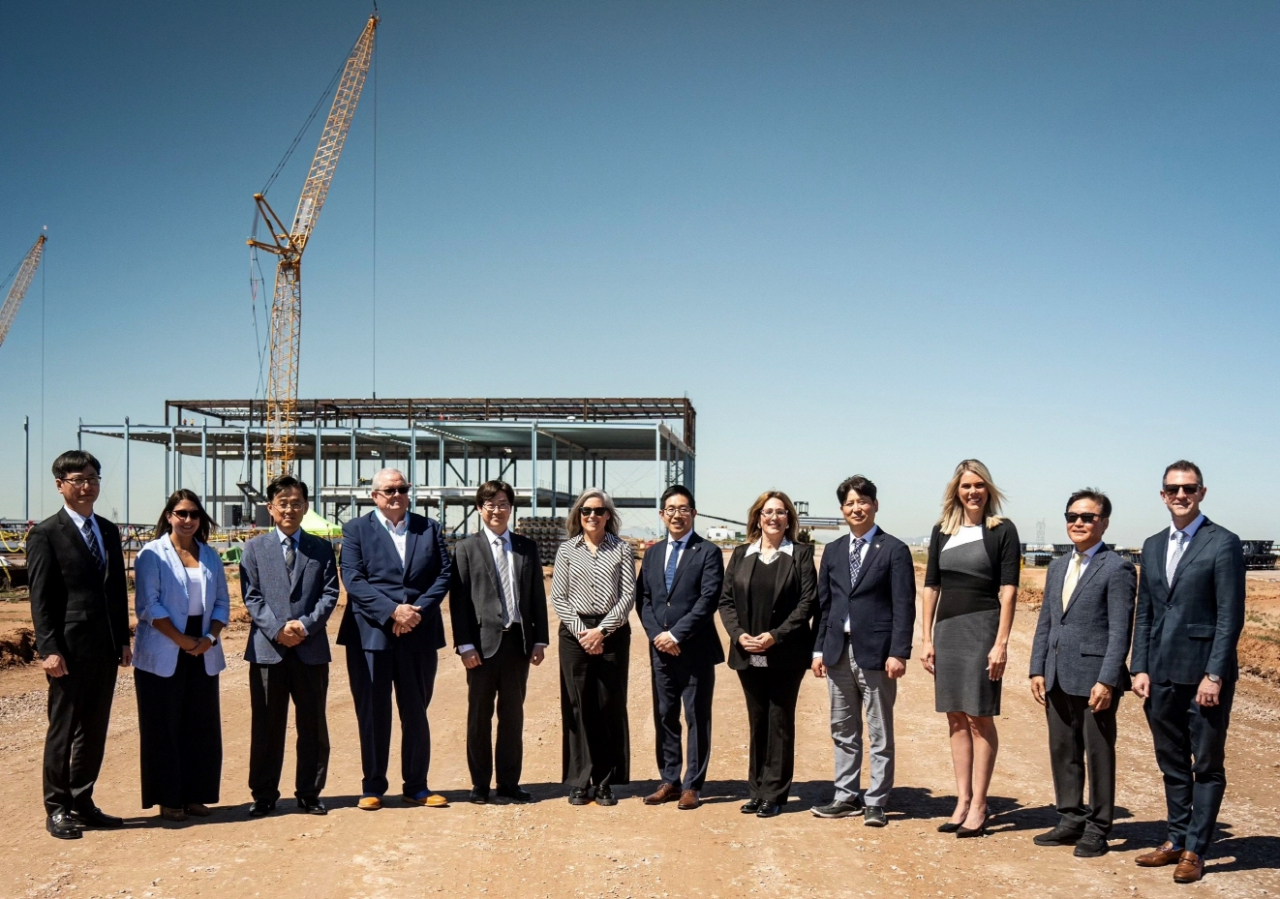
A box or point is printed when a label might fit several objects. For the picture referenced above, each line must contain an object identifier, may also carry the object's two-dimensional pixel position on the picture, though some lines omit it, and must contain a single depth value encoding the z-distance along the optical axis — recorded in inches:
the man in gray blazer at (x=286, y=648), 223.8
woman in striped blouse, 233.6
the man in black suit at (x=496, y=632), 235.6
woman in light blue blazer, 218.8
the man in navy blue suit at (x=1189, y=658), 184.1
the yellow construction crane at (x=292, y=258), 2018.9
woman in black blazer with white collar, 226.2
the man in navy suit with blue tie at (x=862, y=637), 217.8
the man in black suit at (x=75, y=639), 209.0
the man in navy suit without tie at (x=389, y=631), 229.8
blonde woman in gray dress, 207.6
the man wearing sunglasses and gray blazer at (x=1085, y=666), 196.5
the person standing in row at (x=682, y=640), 232.4
